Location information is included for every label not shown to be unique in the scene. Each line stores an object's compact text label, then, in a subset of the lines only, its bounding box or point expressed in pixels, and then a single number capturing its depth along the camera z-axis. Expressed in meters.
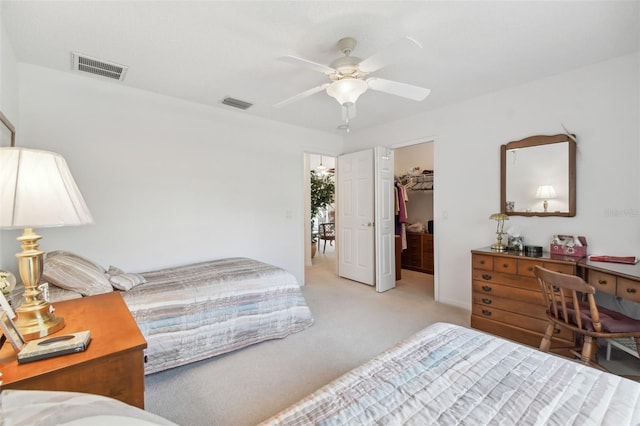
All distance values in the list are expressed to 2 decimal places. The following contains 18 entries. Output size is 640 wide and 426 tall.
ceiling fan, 1.90
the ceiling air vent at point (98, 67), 2.40
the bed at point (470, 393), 0.84
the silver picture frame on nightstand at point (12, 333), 0.96
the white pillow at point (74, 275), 1.89
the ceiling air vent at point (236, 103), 3.34
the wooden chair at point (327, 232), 7.93
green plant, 6.52
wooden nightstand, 0.90
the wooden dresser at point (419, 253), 5.17
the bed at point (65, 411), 0.52
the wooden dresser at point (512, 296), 2.40
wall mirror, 2.66
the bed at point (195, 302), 2.01
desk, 1.85
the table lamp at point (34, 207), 1.01
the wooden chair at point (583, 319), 1.73
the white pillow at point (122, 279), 2.20
